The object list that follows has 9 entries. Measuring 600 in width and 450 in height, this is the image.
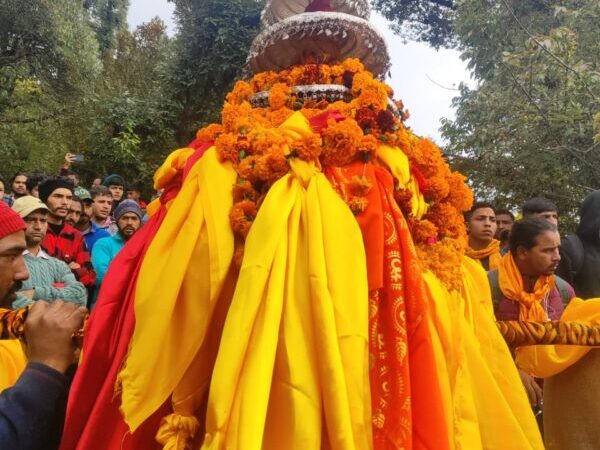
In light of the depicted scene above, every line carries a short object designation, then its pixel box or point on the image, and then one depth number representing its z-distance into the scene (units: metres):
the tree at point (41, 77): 13.21
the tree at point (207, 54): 12.72
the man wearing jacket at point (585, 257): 4.13
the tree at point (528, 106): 7.62
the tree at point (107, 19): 22.23
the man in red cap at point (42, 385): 1.45
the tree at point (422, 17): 16.19
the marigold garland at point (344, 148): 1.79
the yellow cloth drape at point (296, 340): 1.42
